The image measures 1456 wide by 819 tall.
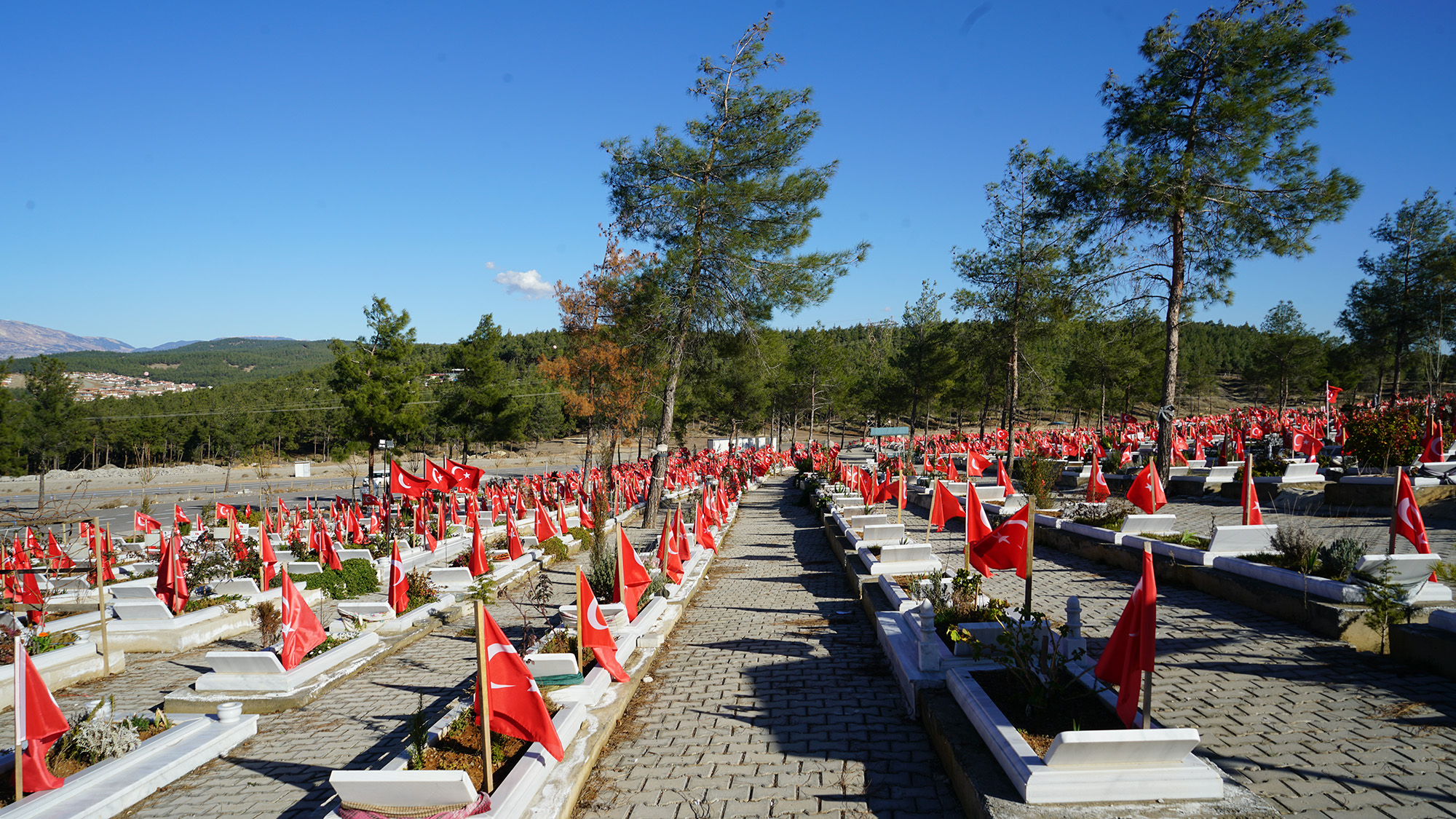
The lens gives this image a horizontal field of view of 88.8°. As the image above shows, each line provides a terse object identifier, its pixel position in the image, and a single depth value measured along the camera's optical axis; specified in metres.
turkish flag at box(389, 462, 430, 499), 13.45
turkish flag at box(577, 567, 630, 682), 6.60
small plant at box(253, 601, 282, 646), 9.26
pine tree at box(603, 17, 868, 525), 15.35
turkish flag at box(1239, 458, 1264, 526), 9.82
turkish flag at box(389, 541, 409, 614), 11.03
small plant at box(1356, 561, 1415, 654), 6.78
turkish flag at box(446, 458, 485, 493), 13.68
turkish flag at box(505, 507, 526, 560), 14.66
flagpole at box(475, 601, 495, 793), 4.31
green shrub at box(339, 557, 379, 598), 13.73
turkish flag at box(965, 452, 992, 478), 17.98
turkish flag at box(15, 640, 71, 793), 5.05
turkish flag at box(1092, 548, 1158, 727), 4.11
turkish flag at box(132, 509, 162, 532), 20.70
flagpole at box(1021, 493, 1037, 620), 5.81
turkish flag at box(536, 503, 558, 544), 16.31
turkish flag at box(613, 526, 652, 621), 8.20
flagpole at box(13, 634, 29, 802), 4.82
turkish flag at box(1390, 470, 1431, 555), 7.22
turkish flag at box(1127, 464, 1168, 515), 11.08
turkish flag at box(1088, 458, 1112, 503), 13.84
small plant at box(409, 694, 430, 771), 5.00
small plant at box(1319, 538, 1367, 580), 7.61
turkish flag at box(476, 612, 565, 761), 4.64
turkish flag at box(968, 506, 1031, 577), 6.91
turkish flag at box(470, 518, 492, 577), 13.54
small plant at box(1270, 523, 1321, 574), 8.14
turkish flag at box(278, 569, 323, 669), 8.05
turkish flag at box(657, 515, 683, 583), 11.53
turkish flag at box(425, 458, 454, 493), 13.65
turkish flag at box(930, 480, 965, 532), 11.28
